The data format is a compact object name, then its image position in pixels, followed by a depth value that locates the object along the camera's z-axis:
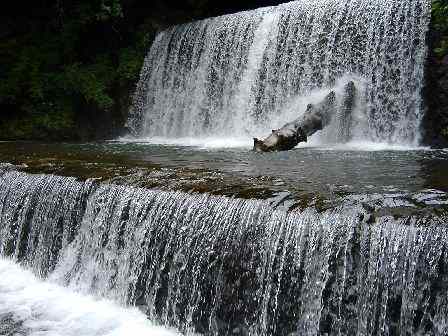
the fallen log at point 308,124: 8.71
